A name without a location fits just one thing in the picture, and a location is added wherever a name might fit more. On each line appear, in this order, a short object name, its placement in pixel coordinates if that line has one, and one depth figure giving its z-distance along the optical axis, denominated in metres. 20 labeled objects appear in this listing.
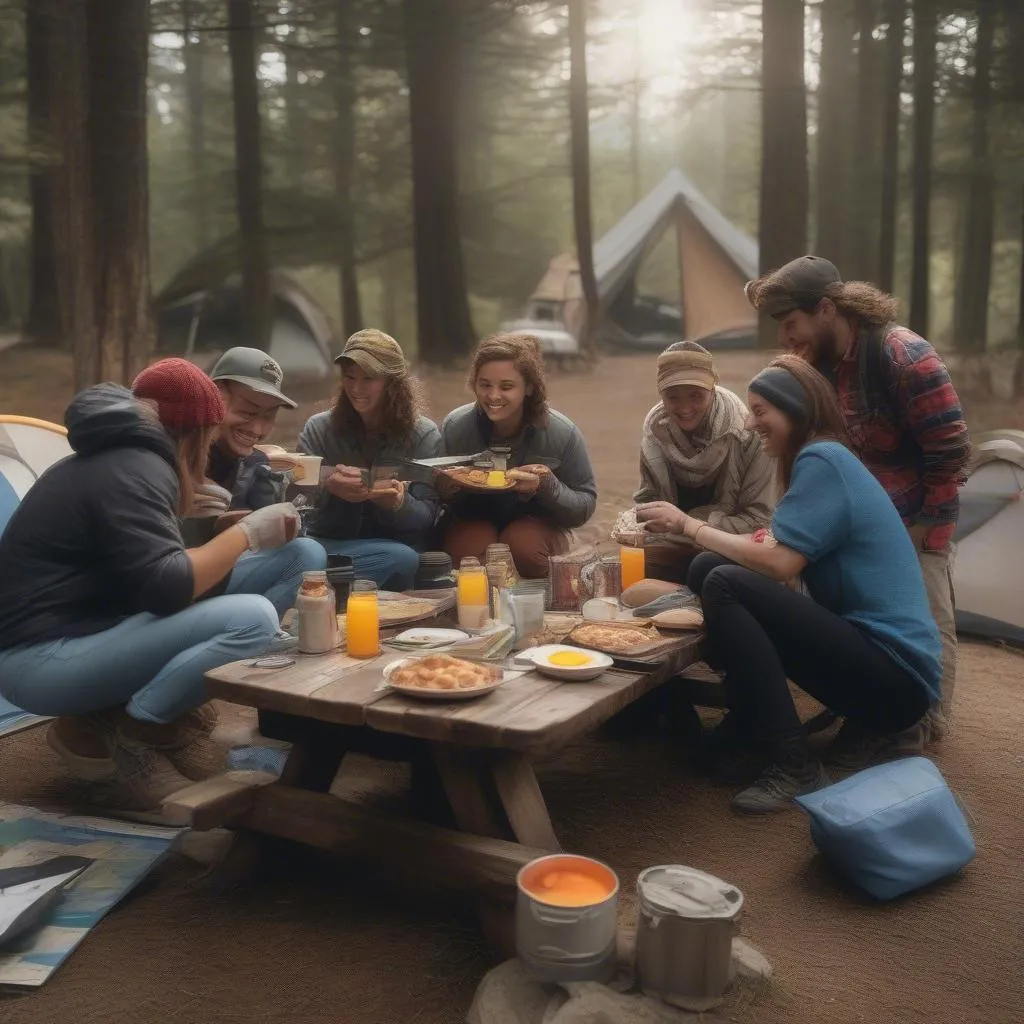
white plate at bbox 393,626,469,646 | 2.55
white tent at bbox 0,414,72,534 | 3.70
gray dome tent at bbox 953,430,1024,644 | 4.50
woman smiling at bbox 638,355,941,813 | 2.65
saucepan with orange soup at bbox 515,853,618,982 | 1.83
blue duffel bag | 2.33
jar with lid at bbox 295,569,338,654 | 2.46
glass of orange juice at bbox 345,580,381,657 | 2.46
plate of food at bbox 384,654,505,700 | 2.13
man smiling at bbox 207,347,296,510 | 3.41
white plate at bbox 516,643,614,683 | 2.31
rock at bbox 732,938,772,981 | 1.97
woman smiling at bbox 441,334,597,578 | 3.92
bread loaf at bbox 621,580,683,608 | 3.00
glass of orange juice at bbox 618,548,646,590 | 3.11
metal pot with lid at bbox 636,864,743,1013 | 1.84
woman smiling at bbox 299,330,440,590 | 3.81
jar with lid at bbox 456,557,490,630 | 2.73
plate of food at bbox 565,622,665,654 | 2.51
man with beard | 3.12
